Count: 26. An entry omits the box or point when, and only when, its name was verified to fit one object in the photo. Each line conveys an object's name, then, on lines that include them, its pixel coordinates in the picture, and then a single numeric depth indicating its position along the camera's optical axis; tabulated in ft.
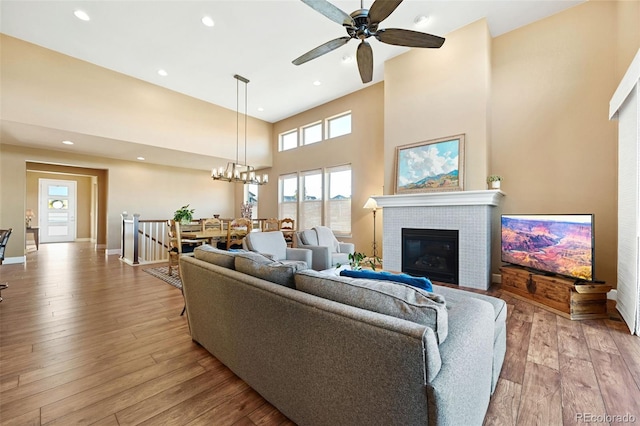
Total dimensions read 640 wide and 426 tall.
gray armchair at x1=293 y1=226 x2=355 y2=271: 14.40
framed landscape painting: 13.34
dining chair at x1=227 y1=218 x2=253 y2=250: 17.93
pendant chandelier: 18.02
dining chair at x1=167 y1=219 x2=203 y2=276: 15.40
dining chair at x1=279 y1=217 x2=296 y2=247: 20.40
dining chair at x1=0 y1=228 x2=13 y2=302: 10.82
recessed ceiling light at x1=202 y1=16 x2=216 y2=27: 12.25
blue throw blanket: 4.52
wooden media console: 8.97
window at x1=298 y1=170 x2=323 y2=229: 22.88
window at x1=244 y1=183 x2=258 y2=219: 29.25
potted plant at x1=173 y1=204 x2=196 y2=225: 16.68
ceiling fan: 7.14
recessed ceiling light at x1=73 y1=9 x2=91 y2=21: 11.92
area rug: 13.83
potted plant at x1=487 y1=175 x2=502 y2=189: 12.51
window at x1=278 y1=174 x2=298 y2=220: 24.91
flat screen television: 9.23
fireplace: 12.44
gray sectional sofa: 2.86
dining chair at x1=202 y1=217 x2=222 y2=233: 17.19
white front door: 31.04
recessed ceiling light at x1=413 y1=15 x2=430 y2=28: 12.19
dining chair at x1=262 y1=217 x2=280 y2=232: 20.84
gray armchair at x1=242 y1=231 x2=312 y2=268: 12.17
